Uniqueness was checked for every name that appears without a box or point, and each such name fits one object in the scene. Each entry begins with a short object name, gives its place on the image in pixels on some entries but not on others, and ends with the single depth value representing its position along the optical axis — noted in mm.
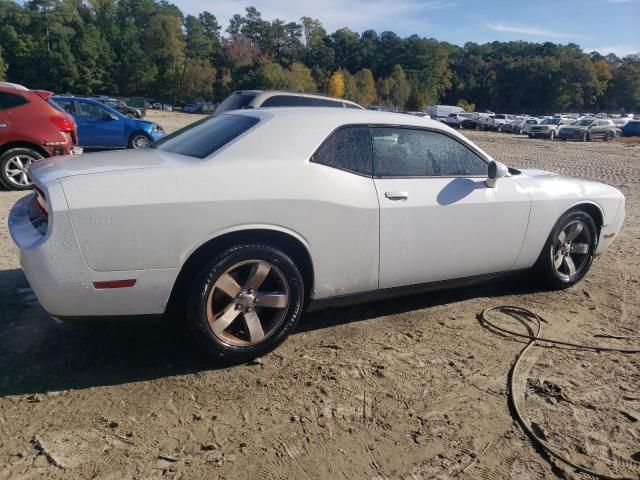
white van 52466
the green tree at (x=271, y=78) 76200
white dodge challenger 2777
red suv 7855
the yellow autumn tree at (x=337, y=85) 82000
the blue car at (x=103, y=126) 13023
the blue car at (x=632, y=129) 39856
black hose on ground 2479
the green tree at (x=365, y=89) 80138
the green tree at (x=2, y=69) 76906
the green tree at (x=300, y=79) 80281
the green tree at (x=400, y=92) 77462
